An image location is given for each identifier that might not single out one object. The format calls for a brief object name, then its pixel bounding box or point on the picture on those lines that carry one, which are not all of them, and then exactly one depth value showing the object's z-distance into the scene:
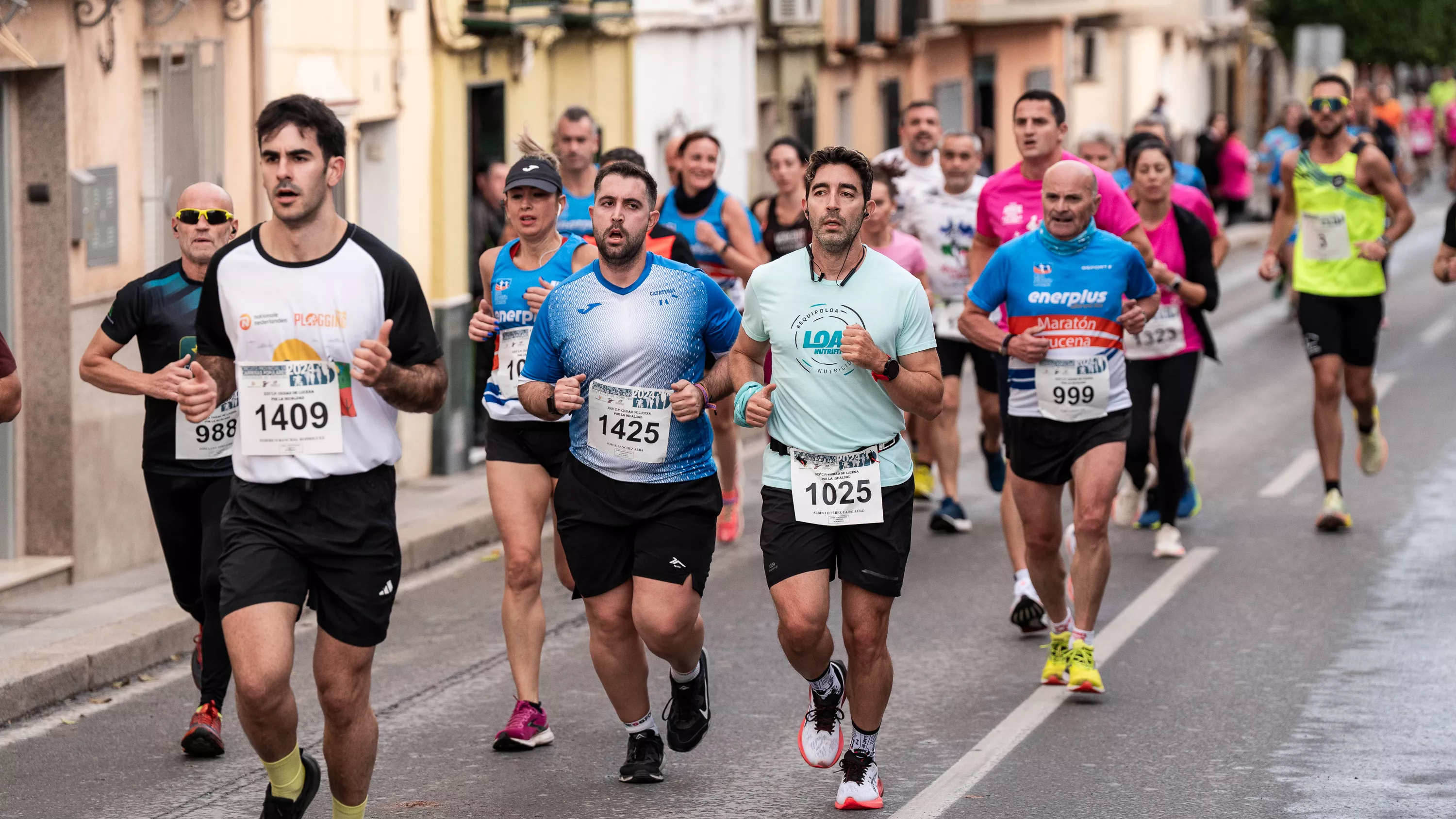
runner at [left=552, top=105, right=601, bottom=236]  19.66
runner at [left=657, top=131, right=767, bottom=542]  22.54
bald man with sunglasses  14.62
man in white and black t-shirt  11.36
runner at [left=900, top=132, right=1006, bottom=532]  23.18
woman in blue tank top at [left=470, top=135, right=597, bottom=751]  14.98
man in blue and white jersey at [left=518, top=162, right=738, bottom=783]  13.30
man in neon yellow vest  23.16
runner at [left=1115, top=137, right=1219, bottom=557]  20.34
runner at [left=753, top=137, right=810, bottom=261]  23.39
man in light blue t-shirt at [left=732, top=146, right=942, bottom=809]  12.97
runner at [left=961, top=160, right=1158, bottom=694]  15.79
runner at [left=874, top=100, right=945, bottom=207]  24.24
